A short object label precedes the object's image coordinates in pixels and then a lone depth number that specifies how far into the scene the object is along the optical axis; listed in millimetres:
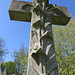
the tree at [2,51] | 19397
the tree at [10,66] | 25488
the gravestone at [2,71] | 4384
